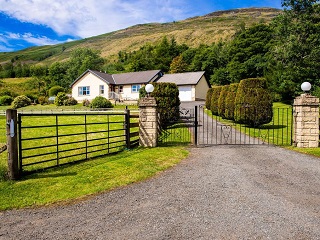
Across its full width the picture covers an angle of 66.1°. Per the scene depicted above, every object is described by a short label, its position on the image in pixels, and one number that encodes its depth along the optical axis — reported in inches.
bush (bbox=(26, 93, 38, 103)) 1936.5
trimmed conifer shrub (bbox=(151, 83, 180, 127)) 587.5
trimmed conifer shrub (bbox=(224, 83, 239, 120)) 722.8
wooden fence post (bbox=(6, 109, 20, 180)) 235.5
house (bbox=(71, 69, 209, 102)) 1658.5
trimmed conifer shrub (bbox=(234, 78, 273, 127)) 600.7
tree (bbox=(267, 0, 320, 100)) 1115.9
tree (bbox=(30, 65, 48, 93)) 2536.9
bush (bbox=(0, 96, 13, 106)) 1793.8
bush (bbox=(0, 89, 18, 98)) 2014.0
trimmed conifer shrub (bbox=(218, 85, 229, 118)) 807.3
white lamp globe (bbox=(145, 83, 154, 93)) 410.6
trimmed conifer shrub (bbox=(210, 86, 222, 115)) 916.2
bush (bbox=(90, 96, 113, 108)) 1272.1
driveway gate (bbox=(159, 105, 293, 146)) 451.5
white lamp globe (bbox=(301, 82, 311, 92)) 398.9
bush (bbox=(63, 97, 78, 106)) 1579.8
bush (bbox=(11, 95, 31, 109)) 1591.3
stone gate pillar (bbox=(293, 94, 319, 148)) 398.6
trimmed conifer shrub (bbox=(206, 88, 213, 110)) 1081.1
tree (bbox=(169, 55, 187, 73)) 2364.7
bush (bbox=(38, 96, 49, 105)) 1822.1
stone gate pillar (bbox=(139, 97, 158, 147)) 398.0
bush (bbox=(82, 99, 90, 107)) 1513.8
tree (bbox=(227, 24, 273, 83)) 1781.5
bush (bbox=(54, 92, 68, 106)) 1589.6
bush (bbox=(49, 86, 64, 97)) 2045.2
